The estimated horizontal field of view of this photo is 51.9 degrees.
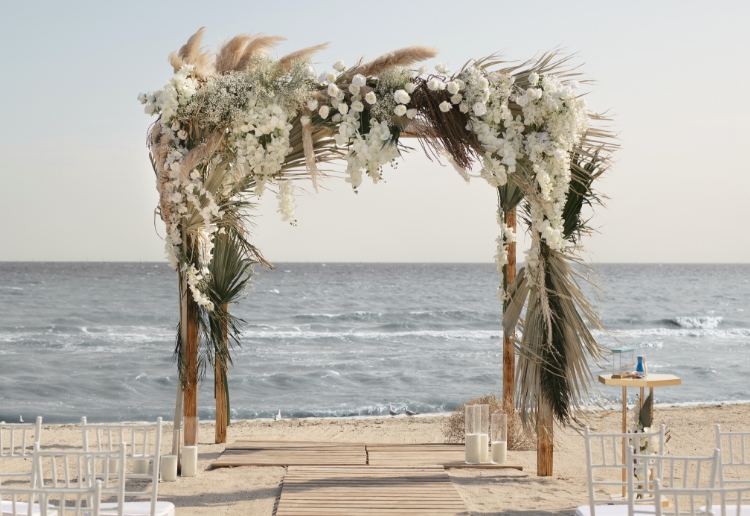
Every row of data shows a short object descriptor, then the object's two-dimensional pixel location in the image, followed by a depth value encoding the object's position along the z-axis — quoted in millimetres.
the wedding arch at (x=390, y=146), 5188
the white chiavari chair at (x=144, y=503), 3482
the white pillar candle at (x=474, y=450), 6176
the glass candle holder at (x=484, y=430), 6125
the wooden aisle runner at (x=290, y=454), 6094
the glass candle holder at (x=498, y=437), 6137
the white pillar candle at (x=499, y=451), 6168
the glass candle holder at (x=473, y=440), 6145
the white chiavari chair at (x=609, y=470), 3721
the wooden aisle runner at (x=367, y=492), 4707
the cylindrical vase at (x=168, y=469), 5738
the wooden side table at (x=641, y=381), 4988
